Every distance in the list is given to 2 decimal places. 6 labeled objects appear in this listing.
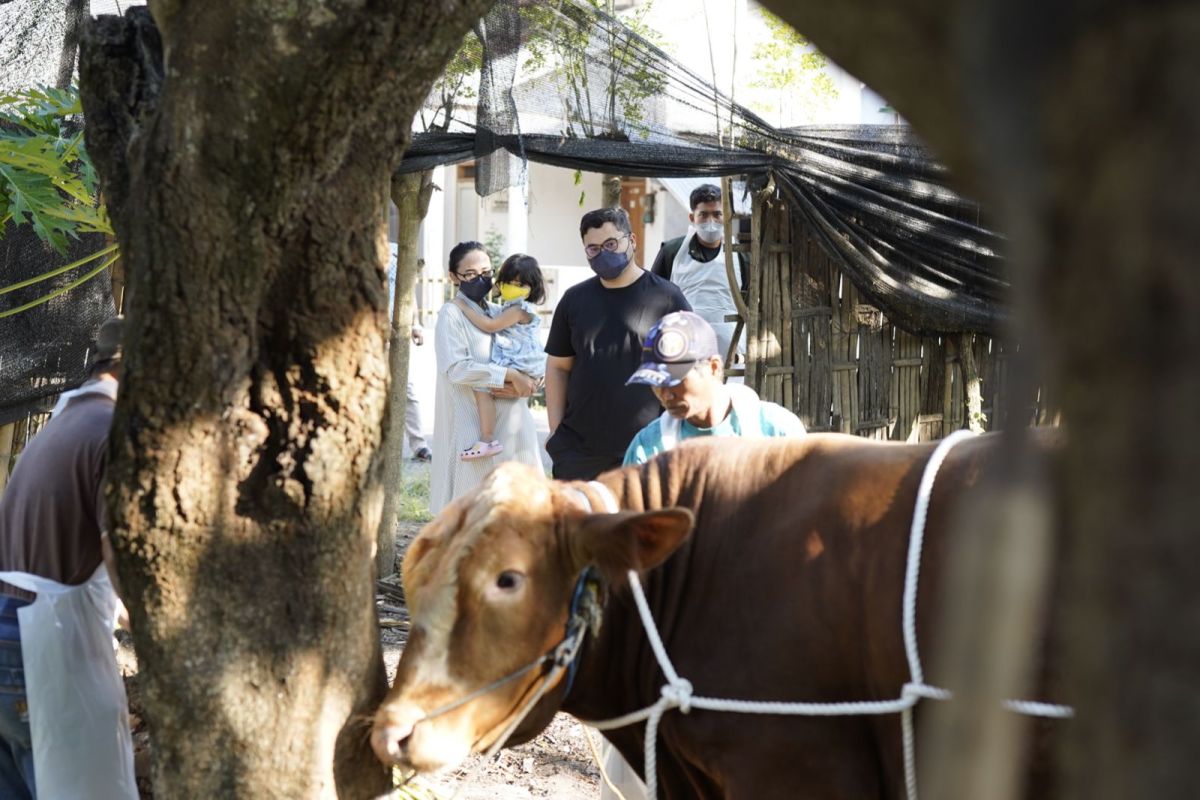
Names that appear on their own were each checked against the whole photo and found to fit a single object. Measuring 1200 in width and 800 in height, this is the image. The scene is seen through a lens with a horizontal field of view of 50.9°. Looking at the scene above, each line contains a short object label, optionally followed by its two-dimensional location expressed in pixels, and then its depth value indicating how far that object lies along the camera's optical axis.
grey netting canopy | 6.38
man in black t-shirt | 6.02
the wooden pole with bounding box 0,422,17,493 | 6.73
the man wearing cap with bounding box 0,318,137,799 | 3.65
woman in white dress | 7.88
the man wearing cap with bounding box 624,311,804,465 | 3.97
